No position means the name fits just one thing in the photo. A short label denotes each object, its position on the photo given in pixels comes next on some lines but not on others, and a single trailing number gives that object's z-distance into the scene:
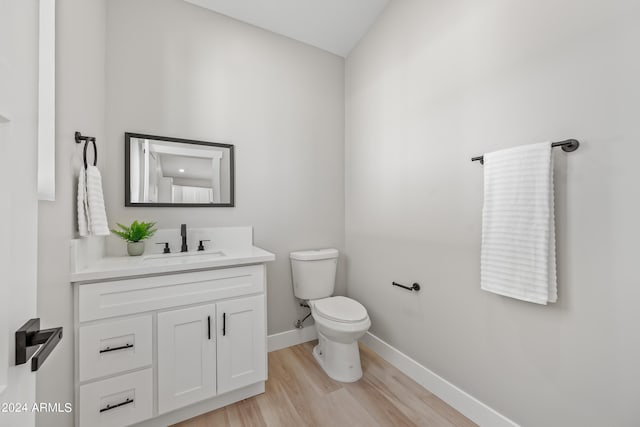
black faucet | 1.81
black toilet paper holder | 1.76
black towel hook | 1.23
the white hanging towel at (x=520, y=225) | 1.09
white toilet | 1.73
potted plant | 1.61
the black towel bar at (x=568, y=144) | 1.05
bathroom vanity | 1.22
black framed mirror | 1.75
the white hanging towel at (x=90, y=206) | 1.24
